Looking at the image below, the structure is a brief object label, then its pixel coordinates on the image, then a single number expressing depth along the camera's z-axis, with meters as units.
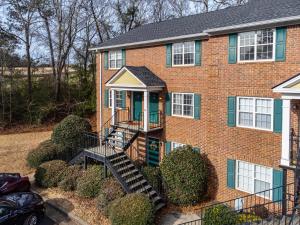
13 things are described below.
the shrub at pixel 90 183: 12.19
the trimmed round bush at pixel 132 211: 9.57
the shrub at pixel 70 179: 13.05
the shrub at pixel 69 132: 16.08
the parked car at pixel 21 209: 9.41
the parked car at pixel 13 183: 11.89
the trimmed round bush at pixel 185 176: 11.26
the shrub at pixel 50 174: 13.47
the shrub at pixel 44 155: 15.67
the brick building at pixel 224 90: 9.56
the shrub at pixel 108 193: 11.10
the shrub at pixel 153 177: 12.23
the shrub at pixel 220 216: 8.70
